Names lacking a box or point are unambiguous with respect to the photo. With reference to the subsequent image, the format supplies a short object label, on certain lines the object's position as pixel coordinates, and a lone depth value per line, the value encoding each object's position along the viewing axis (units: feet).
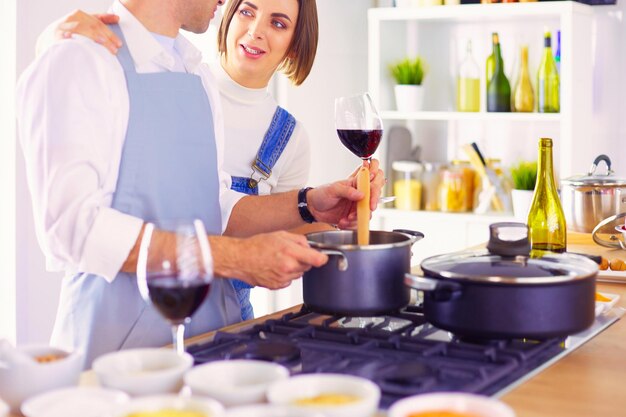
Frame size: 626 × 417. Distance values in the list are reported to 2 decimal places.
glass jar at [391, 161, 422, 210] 15.65
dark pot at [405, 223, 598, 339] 6.52
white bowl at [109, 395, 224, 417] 5.36
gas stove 6.13
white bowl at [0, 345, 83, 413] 5.83
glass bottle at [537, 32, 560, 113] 14.51
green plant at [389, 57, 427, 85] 15.71
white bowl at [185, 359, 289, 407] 5.66
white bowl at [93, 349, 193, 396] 5.76
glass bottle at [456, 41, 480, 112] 15.52
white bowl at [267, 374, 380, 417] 5.35
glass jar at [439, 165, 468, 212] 15.29
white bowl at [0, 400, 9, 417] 5.68
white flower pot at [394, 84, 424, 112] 15.62
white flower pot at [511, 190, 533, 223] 13.91
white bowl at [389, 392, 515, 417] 5.41
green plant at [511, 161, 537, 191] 14.06
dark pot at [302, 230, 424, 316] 6.85
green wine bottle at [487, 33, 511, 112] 14.93
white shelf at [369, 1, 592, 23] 14.00
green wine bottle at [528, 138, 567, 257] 8.80
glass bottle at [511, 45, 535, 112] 14.79
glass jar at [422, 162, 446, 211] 15.63
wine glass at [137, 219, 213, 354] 5.81
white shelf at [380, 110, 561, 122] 14.35
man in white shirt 7.08
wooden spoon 7.25
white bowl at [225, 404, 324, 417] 5.23
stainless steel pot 10.04
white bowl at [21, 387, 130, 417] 5.59
